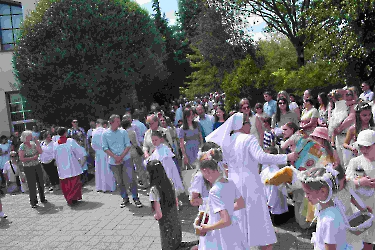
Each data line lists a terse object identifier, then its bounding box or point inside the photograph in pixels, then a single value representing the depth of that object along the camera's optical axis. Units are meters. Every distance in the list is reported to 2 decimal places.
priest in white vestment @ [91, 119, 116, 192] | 10.08
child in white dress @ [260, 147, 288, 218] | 5.97
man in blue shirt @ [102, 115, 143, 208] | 8.12
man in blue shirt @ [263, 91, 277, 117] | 9.74
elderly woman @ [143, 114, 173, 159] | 7.27
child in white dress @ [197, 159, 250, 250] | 3.40
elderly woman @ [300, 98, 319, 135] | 5.81
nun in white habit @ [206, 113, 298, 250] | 4.46
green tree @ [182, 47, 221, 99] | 27.52
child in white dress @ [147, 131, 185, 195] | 6.69
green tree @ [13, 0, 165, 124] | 17.22
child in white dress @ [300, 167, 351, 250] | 2.76
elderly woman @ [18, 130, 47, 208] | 9.10
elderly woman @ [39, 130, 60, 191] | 10.71
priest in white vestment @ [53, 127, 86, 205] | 9.04
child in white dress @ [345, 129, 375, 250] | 3.97
